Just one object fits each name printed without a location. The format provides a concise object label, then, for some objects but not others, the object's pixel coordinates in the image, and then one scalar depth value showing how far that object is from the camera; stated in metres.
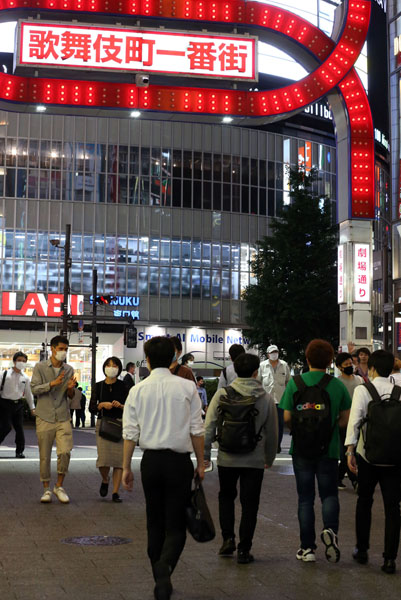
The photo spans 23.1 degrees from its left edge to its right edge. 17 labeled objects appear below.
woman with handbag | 12.04
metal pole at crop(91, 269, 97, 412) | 38.97
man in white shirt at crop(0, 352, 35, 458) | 17.29
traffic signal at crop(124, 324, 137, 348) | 39.84
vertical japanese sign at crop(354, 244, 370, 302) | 23.77
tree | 45.53
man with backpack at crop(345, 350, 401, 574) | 7.55
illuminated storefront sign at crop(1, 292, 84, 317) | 61.66
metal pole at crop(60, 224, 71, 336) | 39.78
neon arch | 22.08
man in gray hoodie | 7.84
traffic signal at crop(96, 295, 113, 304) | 42.67
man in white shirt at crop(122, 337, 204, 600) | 6.31
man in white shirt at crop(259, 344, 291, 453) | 17.36
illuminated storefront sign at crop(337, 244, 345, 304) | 24.69
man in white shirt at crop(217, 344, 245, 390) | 12.11
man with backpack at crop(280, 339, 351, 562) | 7.71
